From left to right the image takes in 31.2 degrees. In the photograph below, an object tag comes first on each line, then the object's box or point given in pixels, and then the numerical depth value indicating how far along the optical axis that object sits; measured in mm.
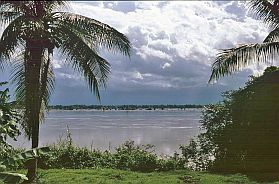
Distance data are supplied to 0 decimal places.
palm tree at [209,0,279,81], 13578
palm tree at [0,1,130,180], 11656
